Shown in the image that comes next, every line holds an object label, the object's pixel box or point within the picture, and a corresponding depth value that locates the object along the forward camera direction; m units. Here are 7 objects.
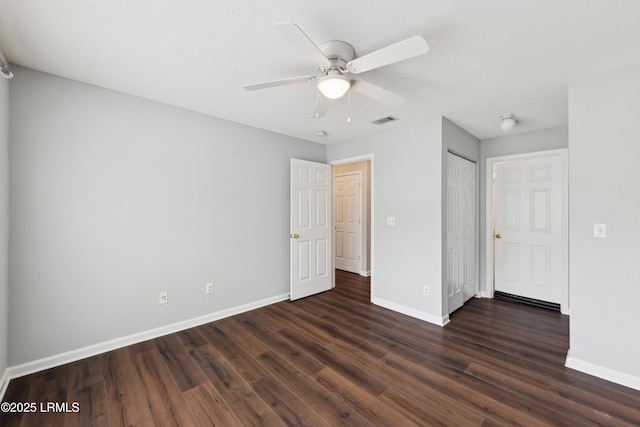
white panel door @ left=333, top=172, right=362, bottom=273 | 5.25
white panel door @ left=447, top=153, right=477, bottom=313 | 3.28
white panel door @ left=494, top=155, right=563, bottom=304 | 3.49
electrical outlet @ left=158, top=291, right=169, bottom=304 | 2.72
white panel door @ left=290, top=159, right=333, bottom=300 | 3.77
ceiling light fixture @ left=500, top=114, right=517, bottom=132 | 2.93
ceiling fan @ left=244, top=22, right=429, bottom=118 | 1.31
